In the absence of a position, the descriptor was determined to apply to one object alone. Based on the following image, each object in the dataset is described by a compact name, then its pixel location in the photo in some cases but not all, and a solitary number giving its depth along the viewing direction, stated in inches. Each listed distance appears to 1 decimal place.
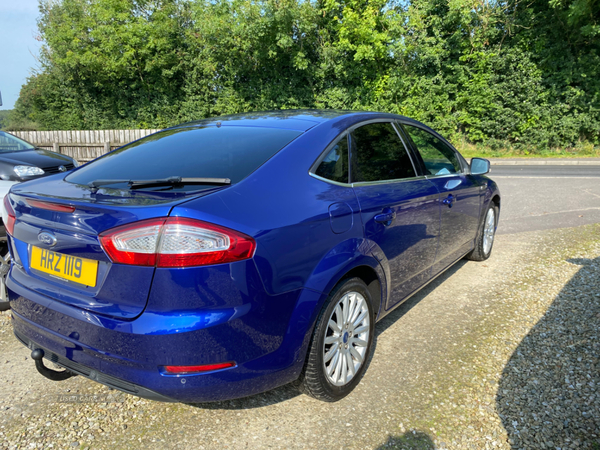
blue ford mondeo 73.4
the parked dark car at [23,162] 241.1
